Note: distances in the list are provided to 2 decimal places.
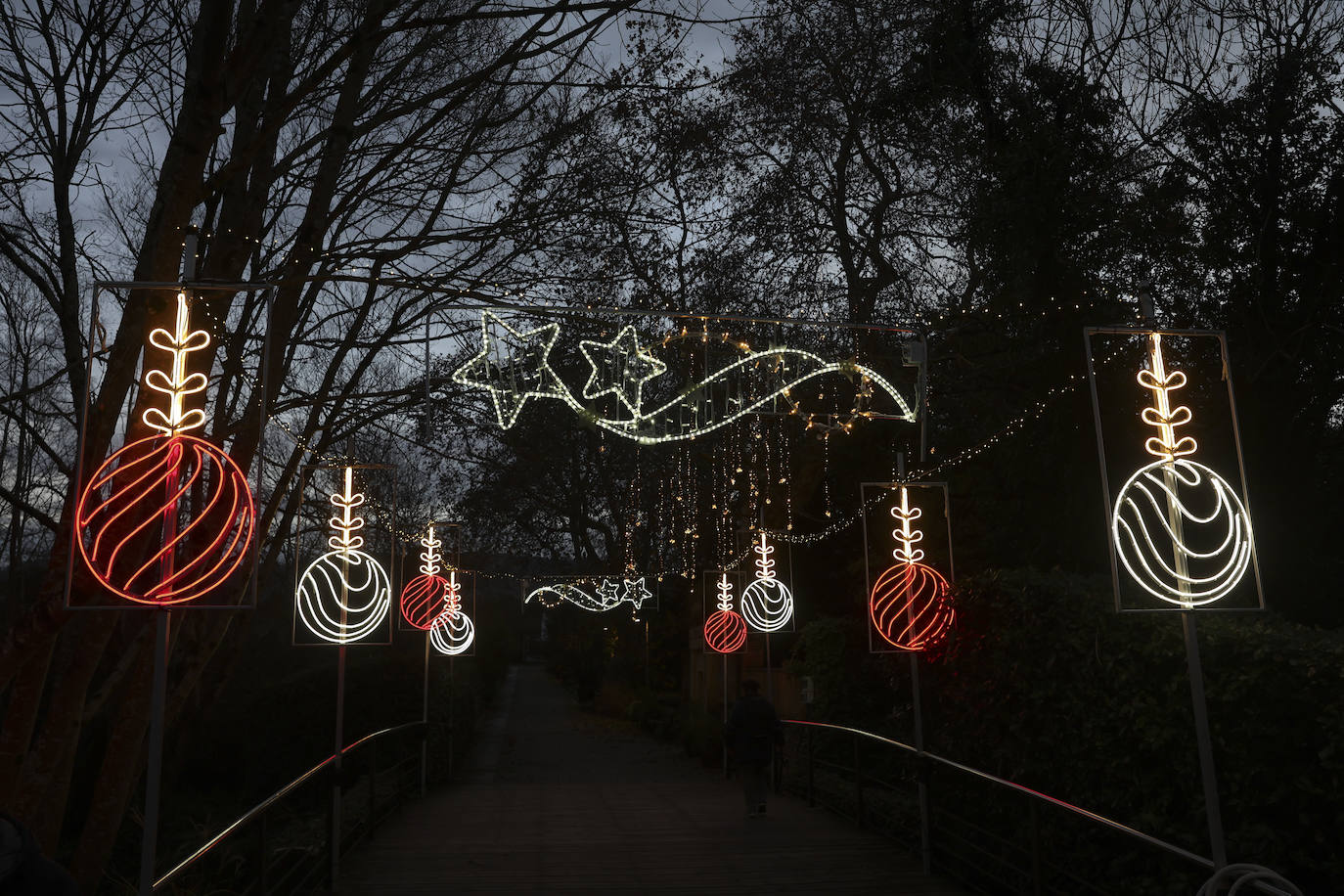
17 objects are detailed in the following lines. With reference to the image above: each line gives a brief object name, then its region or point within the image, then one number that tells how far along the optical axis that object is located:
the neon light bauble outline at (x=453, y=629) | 15.63
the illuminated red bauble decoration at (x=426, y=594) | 13.26
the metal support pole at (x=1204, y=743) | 4.43
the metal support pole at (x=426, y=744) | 12.82
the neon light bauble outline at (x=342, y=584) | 7.88
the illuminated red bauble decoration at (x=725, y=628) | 15.98
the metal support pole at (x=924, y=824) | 7.26
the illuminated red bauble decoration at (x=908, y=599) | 8.52
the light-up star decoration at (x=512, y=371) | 7.50
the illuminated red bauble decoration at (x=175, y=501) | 3.86
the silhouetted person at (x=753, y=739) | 10.07
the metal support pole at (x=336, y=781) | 7.01
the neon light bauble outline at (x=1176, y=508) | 4.69
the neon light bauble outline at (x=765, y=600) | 13.29
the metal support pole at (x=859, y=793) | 8.95
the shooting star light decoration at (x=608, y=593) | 24.89
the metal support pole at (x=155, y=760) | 3.88
